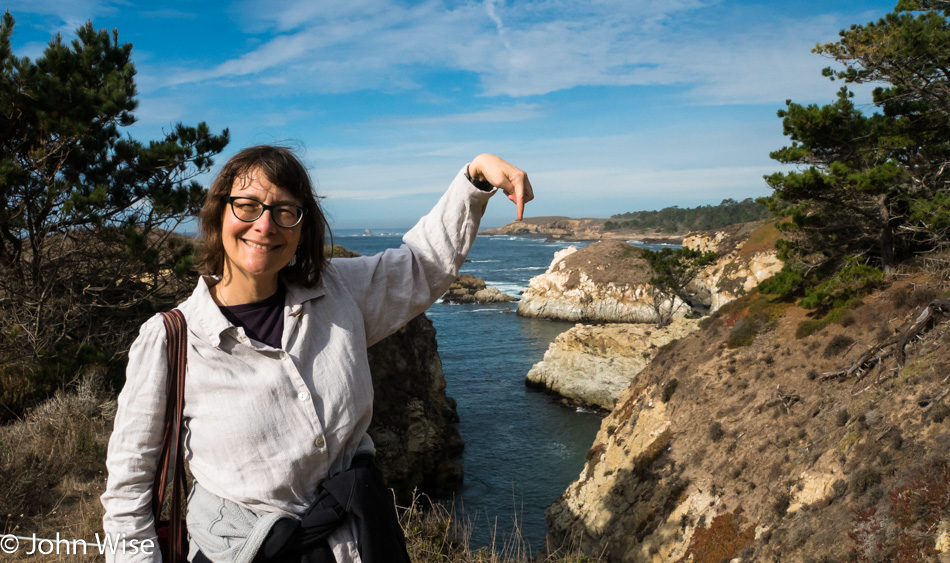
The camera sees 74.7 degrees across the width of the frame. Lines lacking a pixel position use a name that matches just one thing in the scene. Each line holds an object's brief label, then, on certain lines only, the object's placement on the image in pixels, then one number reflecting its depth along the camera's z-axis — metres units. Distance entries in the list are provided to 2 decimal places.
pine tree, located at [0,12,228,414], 8.94
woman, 1.75
